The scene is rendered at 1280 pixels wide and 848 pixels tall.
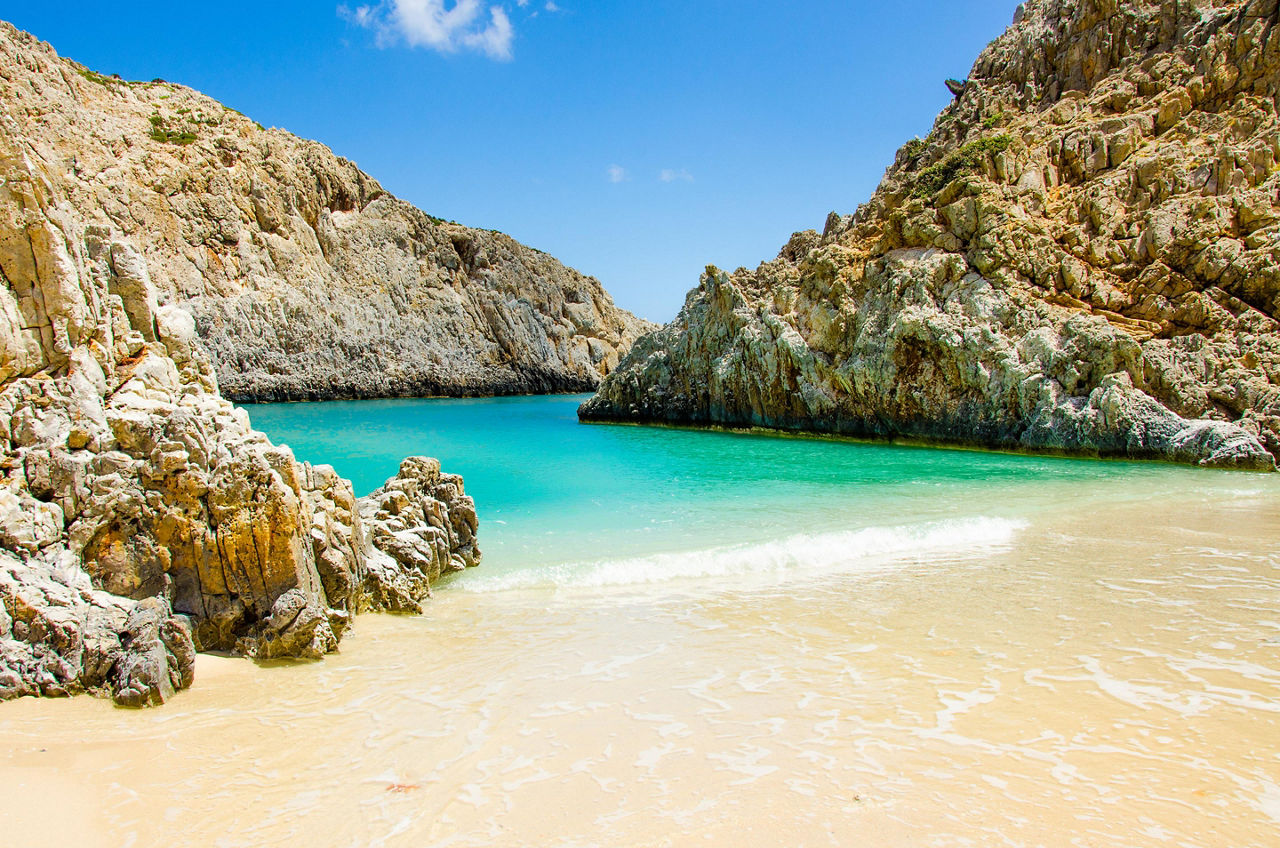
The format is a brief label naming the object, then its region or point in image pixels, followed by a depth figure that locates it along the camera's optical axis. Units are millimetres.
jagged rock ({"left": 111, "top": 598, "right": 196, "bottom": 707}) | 4766
